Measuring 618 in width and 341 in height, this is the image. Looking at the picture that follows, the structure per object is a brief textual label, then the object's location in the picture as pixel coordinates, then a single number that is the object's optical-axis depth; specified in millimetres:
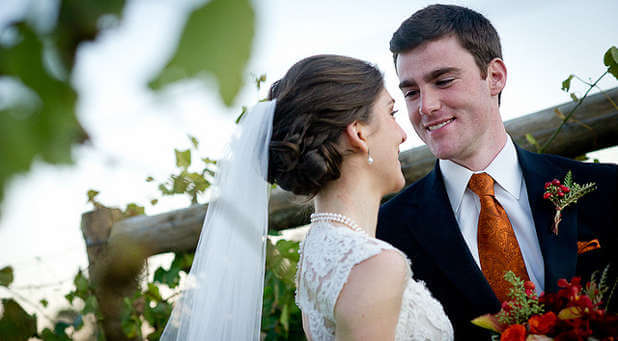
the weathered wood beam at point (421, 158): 2957
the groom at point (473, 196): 2248
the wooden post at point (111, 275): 3299
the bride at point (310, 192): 1863
